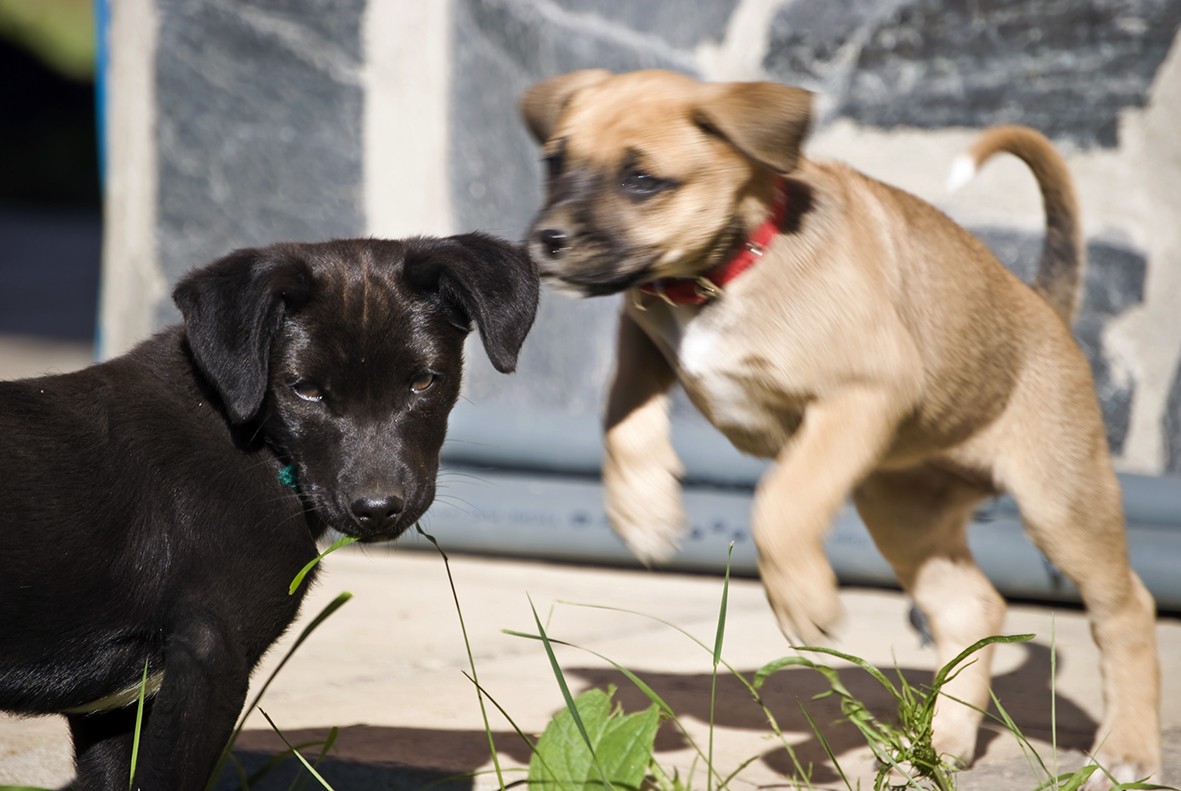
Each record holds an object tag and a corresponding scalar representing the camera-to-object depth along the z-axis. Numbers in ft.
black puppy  18.57
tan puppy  21.35
